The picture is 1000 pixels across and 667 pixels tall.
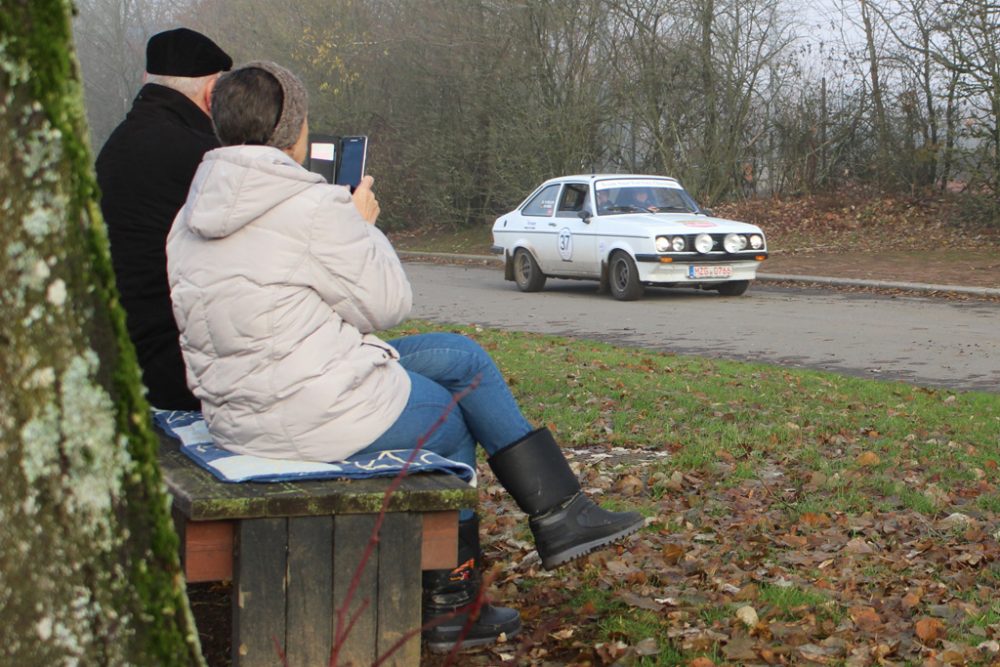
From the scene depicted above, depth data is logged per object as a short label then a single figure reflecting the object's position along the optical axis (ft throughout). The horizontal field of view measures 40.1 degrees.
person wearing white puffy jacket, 11.88
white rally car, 56.95
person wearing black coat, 14.74
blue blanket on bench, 11.60
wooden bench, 11.14
